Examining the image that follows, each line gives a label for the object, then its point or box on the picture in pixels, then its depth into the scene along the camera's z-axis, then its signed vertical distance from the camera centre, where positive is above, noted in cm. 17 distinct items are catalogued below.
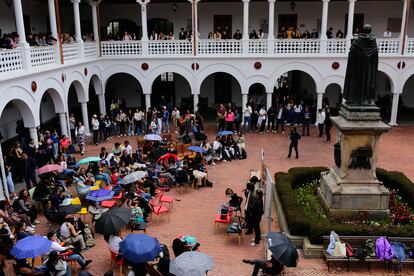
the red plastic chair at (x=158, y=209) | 1395 -551
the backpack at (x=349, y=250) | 1148 -563
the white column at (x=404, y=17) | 2481 +79
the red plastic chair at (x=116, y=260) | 1112 -572
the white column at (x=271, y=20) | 2523 +70
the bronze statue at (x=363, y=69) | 1254 -107
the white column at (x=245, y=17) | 2542 +88
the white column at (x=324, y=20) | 2530 +67
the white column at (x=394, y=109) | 2597 -451
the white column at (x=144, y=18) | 2553 +85
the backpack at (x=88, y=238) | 1256 -572
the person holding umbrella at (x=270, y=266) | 1013 -528
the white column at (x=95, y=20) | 2561 +79
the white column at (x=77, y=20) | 2338 +71
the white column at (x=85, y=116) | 2442 -449
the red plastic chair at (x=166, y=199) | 1454 -541
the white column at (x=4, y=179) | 1544 -497
